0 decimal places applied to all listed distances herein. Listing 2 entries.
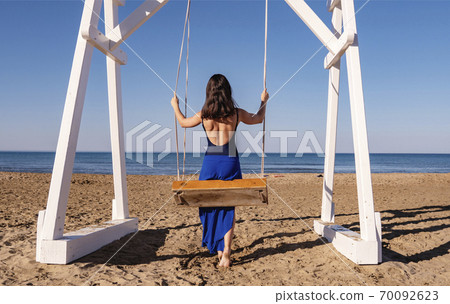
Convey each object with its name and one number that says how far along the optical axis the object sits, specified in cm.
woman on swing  305
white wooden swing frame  283
